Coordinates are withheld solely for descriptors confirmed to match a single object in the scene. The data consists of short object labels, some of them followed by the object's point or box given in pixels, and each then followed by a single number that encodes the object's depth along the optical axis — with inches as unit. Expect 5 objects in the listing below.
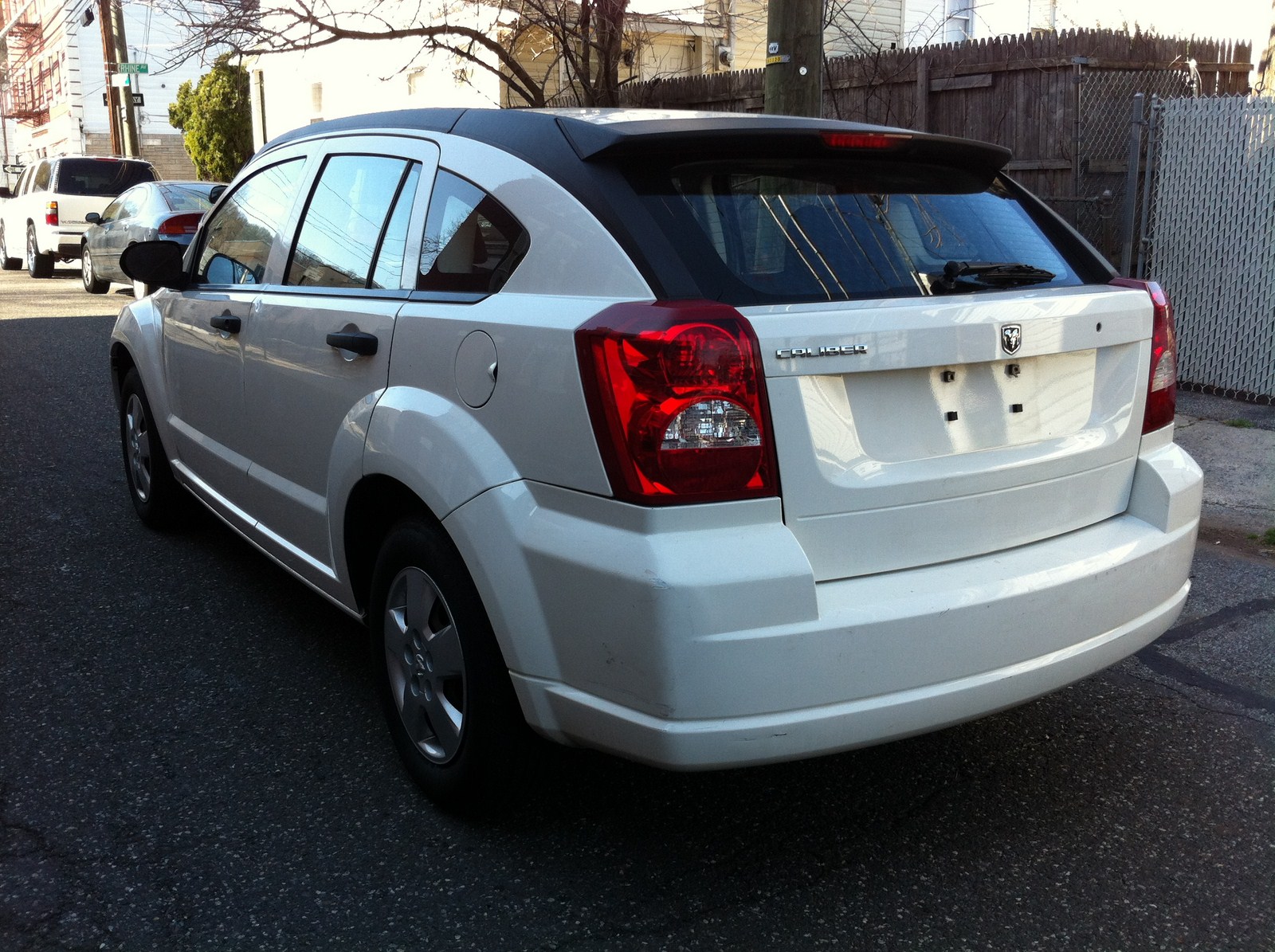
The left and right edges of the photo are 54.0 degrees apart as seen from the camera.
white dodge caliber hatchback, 98.0
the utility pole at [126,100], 1005.2
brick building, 1787.6
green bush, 1221.1
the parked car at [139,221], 571.5
